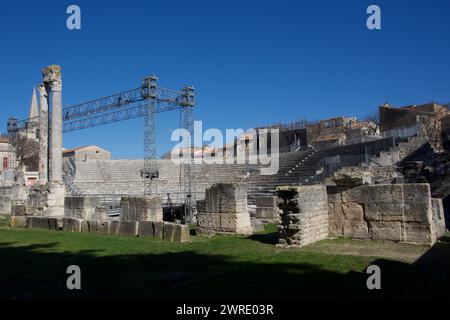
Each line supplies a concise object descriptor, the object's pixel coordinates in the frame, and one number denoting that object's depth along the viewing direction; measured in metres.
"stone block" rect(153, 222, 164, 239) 13.48
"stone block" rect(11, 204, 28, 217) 19.58
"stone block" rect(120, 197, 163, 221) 16.14
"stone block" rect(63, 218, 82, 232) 15.91
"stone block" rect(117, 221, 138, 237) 14.20
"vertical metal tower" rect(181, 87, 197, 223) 25.75
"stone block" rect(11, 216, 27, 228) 17.97
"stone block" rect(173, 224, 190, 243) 12.84
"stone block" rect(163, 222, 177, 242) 13.06
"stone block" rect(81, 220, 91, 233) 15.66
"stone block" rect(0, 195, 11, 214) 25.48
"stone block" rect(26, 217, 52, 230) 16.80
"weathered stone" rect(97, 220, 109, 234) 15.01
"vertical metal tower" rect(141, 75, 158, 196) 24.81
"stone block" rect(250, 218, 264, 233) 15.57
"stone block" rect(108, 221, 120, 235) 14.70
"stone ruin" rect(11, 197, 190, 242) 13.47
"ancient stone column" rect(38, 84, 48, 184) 22.89
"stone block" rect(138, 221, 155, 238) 13.70
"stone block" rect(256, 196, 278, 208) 19.03
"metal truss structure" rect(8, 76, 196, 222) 24.83
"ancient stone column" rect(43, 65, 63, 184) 21.79
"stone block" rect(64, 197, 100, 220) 18.36
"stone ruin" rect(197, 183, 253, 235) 14.13
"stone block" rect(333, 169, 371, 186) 12.02
